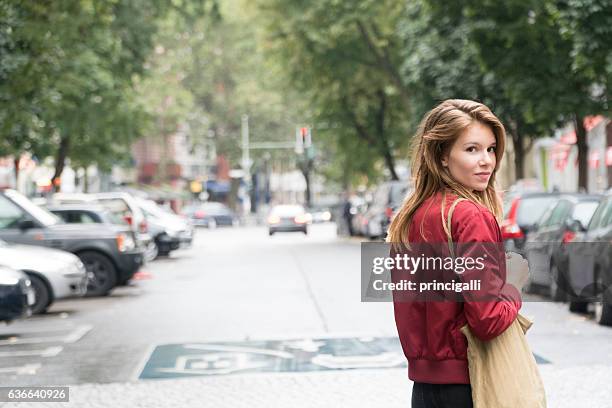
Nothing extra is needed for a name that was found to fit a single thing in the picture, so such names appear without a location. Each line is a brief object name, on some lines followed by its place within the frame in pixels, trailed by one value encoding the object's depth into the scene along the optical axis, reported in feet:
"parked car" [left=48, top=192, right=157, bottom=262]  84.28
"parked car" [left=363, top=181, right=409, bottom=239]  104.27
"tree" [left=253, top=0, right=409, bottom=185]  110.93
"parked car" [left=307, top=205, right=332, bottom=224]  271.88
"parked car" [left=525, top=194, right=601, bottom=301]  44.88
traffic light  161.21
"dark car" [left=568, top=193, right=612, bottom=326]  38.86
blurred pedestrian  140.15
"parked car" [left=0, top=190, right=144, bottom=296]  56.49
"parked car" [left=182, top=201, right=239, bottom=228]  218.38
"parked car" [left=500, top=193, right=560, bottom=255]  57.82
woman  10.60
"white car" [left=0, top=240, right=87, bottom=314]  47.44
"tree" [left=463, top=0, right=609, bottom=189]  72.23
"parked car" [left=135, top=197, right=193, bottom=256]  99.35
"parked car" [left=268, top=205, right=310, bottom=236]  158.30
